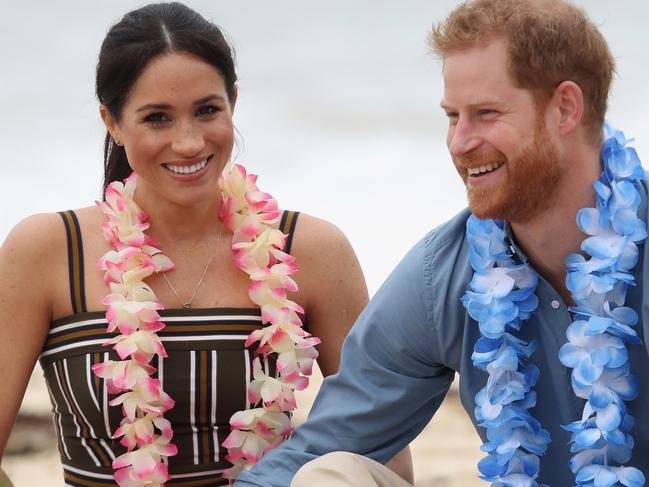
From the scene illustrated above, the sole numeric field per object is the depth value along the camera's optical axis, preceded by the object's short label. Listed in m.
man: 5.52
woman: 6.38
